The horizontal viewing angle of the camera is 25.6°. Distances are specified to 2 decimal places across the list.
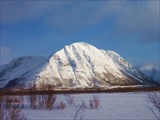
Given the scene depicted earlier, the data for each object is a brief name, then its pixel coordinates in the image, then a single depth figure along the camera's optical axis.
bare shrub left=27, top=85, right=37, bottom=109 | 30.07
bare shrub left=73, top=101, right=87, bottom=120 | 20.54
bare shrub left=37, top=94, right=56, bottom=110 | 28.98
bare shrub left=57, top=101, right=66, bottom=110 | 27.56
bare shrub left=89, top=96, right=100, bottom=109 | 28.03
